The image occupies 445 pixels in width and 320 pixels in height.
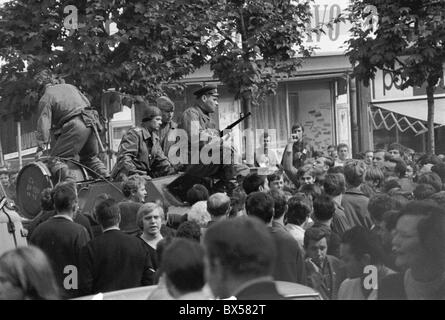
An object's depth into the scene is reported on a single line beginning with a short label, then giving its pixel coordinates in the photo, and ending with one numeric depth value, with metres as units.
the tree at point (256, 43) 21.23
